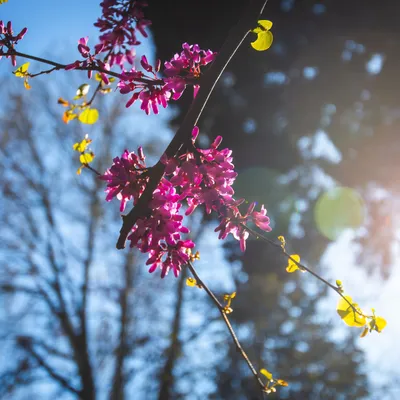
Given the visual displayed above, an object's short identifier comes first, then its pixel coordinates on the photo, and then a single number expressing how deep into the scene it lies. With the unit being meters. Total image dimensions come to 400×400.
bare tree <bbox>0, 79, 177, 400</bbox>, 5.49
